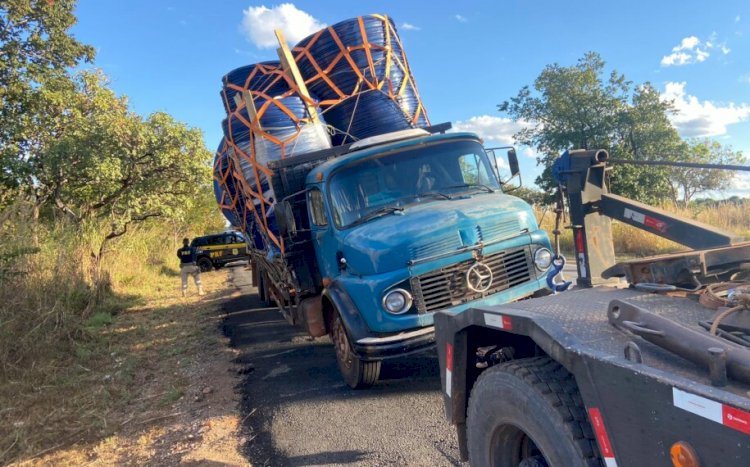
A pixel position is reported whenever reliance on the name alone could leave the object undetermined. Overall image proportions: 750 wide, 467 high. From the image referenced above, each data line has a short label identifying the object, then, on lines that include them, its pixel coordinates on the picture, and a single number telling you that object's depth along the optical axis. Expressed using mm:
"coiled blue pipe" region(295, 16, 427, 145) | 7160
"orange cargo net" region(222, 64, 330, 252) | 6625
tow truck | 1449
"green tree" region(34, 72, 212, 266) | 12148
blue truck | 4461
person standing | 13844
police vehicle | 23125
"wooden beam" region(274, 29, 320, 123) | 6930
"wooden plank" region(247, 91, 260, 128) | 6527
